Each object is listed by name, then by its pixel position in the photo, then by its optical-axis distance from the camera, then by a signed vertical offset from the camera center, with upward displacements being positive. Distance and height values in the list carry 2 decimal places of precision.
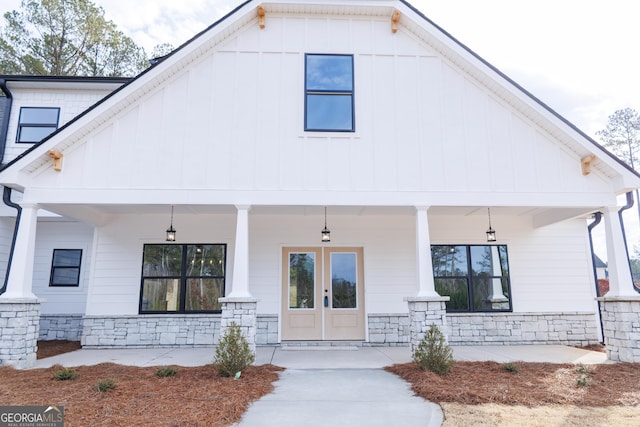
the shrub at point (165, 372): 6.20 -1.39
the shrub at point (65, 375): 5.91 -1.36
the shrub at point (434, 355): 6.29 -1.14
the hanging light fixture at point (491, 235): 9.46 +1.17
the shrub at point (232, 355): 6.22 -1.13
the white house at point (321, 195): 7.52 +1.70
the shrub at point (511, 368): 6.44 -1.36
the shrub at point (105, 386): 5.26 -1.36
